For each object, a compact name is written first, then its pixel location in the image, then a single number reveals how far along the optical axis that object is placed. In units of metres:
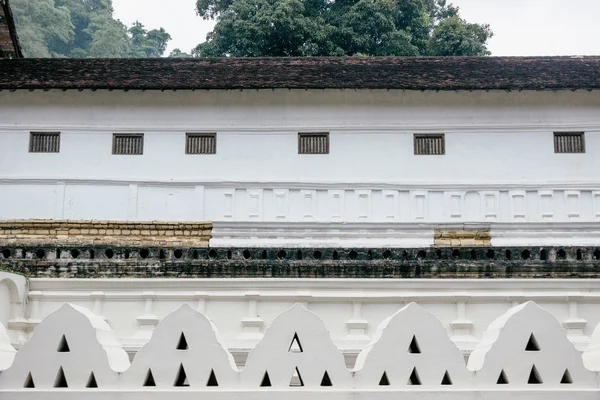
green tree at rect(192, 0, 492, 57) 39.69
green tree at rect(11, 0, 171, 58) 59.38
